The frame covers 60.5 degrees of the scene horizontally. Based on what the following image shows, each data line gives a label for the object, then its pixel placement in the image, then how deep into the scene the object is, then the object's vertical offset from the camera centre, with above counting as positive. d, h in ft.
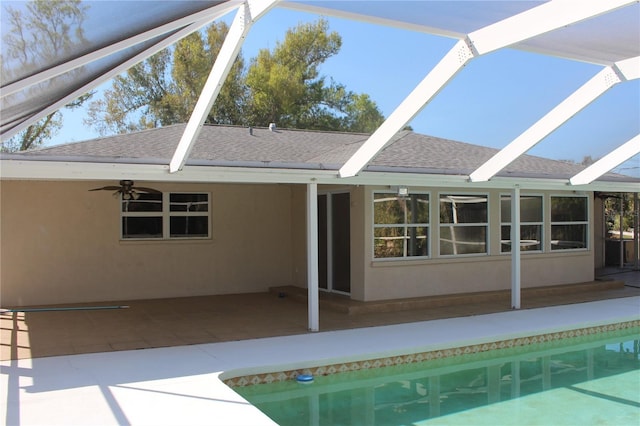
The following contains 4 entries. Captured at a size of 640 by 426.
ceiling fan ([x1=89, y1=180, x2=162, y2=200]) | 32.22 +1.72
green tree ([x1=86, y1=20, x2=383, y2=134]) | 82.12 +18.99
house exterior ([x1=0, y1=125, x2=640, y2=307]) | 35.35 -0.83
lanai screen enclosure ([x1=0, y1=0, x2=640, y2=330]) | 15.61 +5.66
